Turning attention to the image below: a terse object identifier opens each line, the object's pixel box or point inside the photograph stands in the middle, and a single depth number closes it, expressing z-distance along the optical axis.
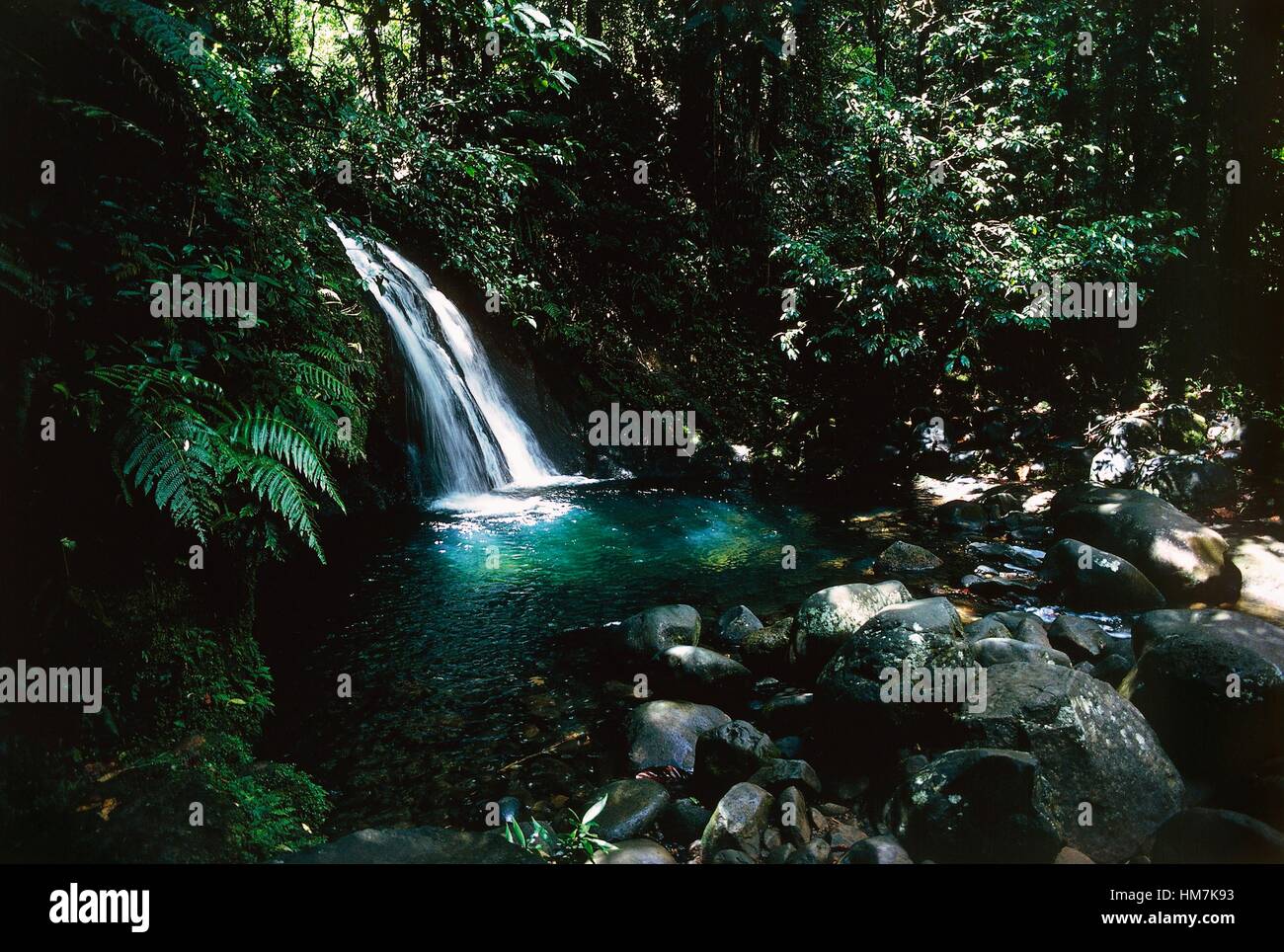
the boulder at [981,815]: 3.49
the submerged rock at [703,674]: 5.63
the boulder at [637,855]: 3.42
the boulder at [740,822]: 3.74
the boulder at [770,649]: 6.04
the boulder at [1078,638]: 5.90
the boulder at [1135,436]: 11.06
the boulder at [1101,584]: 6.99
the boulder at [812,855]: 3.54
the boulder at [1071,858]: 3.47
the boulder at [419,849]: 2.66
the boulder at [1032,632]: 5.84
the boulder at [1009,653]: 5.19
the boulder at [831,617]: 5.73
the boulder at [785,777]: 4.20
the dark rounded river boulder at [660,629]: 6.05
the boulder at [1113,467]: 10.59
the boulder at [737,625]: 6.51
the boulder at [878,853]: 3.40
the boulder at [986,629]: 5.84
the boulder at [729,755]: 4.43
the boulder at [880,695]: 4.48
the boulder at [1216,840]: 3.23
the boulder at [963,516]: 9.98
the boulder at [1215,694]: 4.13
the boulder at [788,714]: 5.07
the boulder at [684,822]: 3.92
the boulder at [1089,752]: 3.82
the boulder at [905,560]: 8.24
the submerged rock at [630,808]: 3.91
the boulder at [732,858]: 3.58
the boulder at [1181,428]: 10.89
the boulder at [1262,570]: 6.86
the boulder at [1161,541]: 7.14
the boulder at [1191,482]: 9.46
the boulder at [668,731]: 4.68
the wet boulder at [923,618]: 4.79
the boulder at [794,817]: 3.83
